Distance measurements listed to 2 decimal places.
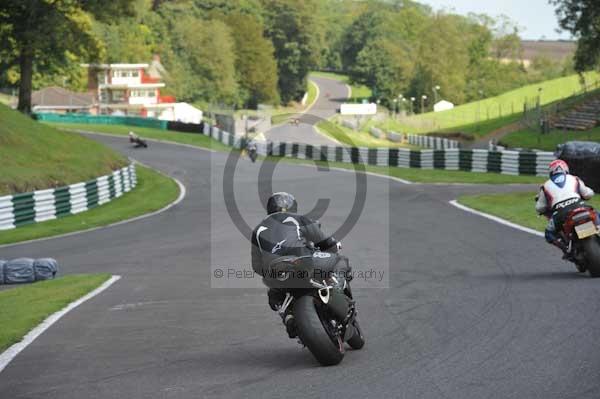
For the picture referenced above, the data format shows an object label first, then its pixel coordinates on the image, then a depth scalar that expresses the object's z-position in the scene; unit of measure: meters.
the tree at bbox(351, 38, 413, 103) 162.00
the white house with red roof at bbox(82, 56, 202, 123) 137.12
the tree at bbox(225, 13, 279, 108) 158.25
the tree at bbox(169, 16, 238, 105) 146.62
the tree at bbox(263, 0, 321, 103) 170.88
